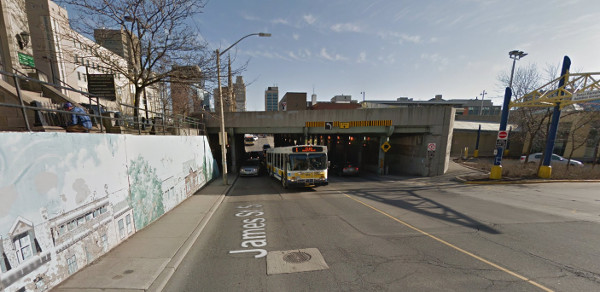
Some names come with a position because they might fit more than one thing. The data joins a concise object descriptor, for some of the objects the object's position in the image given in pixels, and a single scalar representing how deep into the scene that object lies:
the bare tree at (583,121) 17.45
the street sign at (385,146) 18.61
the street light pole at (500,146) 13.88
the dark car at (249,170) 17.61
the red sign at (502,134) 13.56
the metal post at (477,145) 26.79
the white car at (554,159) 19.20
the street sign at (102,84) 12.59
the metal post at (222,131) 11.34
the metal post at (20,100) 3.35
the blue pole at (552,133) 12.83
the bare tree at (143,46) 9.45
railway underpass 18.08
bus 11.80
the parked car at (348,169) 19.31
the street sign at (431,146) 17.33
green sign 15.52
